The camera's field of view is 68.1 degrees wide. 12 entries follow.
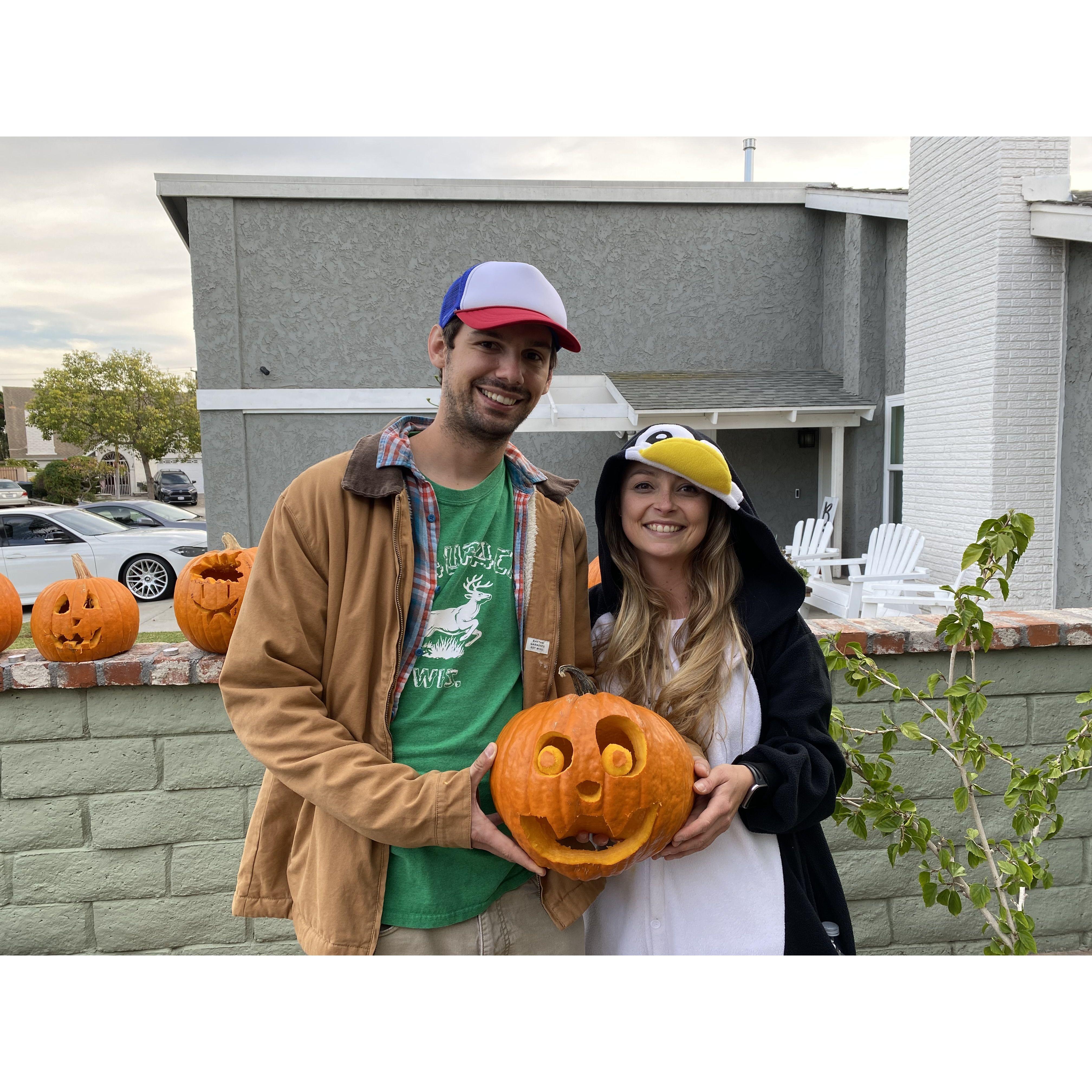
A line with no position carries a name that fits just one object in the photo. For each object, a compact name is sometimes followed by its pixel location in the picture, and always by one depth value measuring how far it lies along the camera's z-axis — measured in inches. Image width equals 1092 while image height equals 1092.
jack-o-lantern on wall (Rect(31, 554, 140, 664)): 106.6
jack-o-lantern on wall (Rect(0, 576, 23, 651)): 112.1
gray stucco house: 426.6
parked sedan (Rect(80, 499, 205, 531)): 469.7
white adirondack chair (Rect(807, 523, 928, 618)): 323.0
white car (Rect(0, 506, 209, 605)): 396.8
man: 58.1
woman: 64.9
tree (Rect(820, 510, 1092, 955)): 80.1
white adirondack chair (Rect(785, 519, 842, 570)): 407.2
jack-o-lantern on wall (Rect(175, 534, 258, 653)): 109.1
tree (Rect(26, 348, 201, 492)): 1040.8
